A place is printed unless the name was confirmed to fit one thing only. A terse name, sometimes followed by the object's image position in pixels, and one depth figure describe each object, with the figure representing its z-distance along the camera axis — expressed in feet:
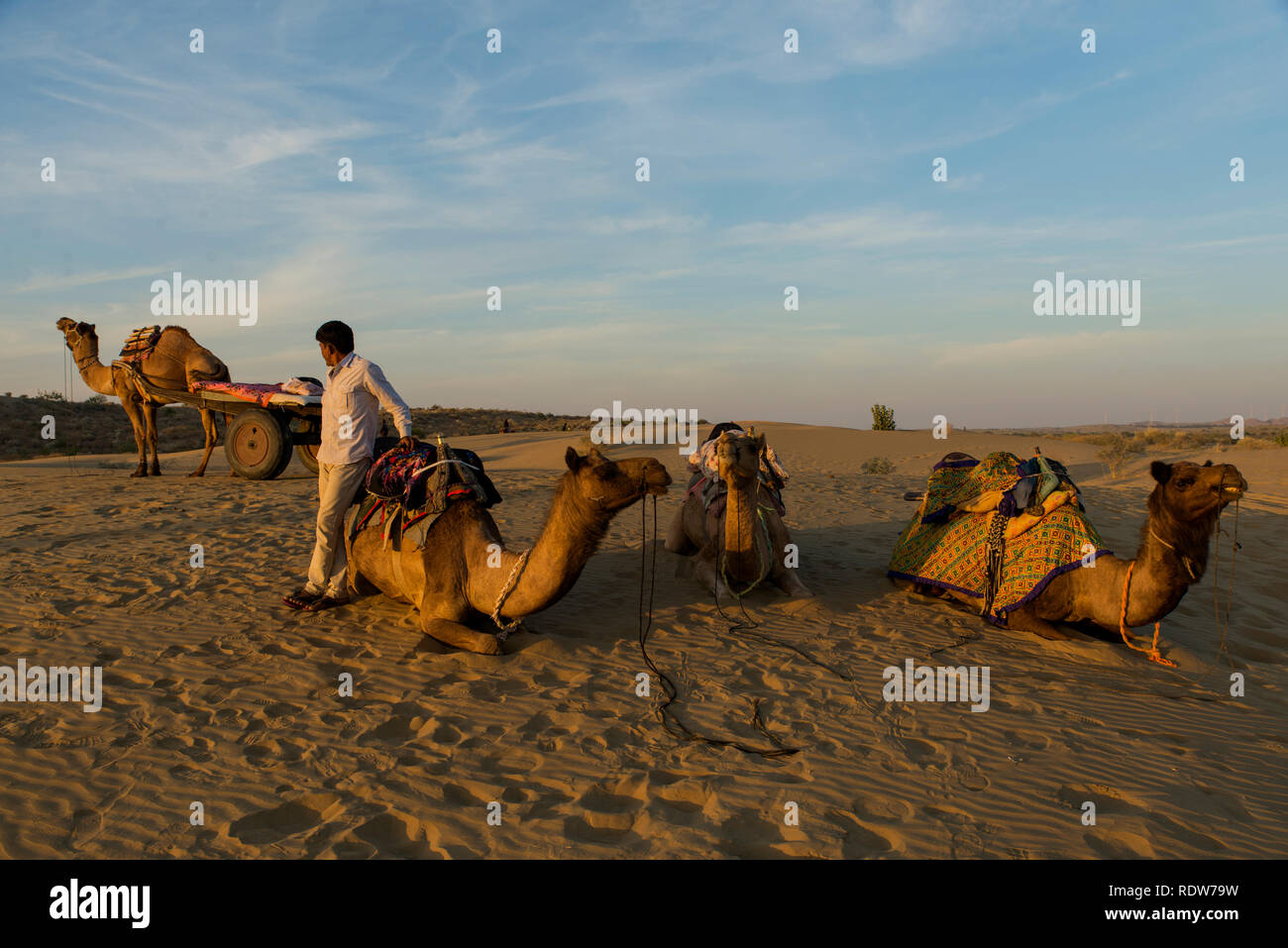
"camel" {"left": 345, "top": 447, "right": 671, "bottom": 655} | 17.40
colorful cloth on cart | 44.75
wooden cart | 46.01
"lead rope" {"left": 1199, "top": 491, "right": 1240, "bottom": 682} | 22.51
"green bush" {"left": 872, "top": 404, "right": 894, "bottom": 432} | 114.11
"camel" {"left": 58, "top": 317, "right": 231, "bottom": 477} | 47.09
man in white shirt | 22.63
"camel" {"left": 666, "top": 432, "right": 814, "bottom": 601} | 23.84
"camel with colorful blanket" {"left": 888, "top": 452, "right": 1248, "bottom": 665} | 19.01
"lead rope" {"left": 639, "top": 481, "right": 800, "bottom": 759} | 15.21
